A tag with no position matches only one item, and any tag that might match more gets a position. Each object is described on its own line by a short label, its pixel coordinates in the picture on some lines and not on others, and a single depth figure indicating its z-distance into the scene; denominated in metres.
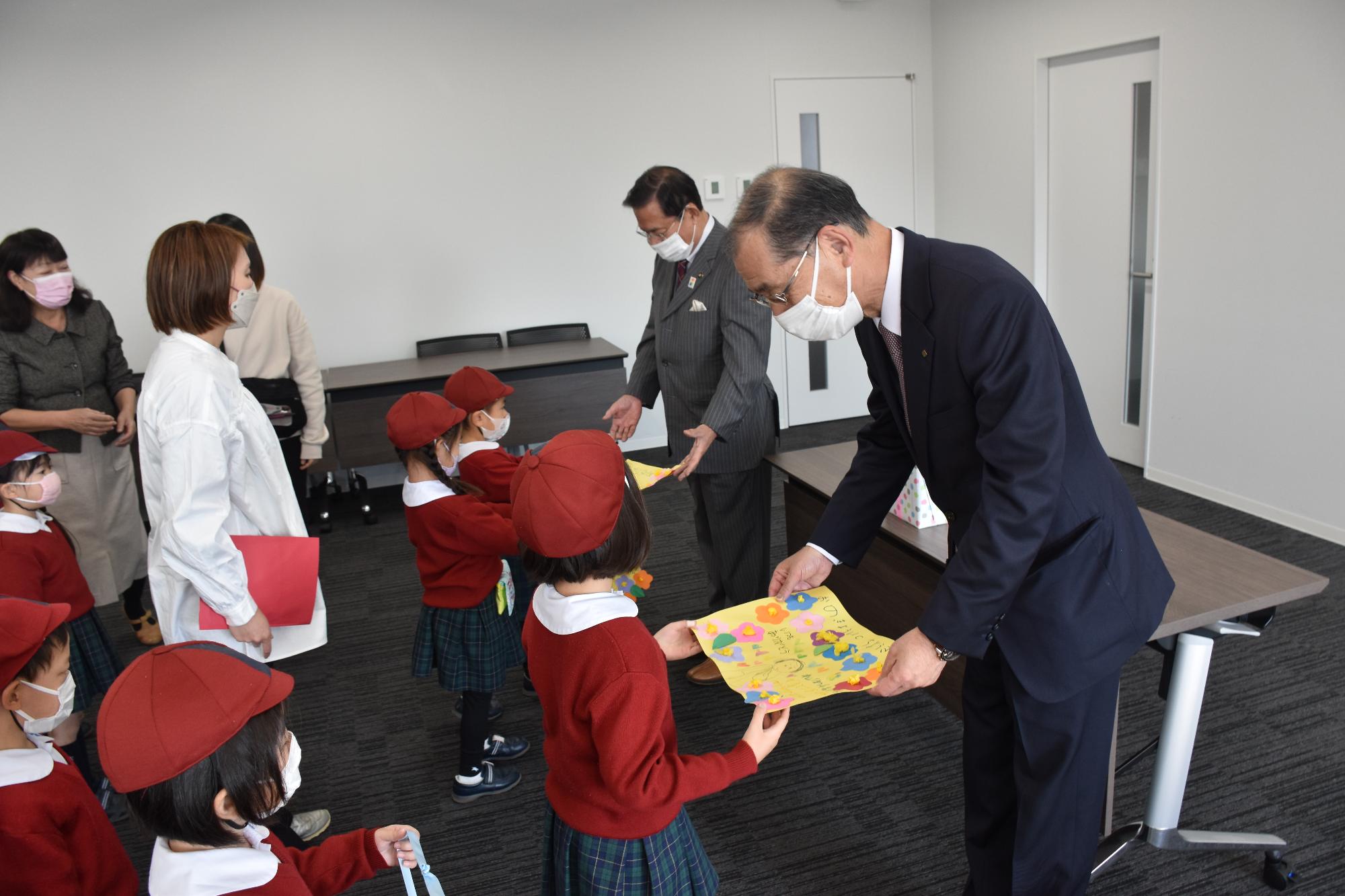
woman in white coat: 1.95
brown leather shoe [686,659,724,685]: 3.20
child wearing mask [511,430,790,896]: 1.42
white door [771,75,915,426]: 6.20
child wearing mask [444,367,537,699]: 2.92
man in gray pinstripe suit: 2.81
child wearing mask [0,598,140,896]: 1.50
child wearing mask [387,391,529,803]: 2.51
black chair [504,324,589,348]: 5.92
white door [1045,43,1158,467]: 4.93
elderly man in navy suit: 1.41
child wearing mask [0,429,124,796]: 2.44
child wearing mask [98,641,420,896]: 1.15
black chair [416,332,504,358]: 5.77
